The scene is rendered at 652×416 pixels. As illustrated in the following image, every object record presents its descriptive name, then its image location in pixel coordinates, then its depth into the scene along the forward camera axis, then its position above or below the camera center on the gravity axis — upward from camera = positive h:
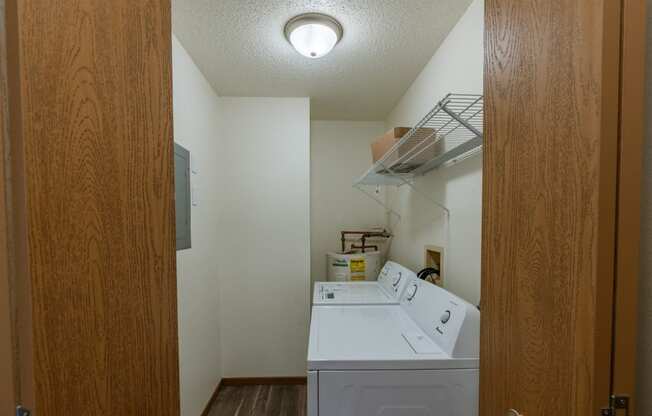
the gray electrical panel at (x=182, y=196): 1.72 +0.01
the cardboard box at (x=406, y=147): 1.60 +0.30
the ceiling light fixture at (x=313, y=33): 1.50 +0.89
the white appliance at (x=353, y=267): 2.48 -0.61
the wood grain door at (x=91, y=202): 0.53 -0.01
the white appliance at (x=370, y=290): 1.89 -0.68
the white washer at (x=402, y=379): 1.13 -0.71
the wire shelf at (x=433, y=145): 1.32 +0.29
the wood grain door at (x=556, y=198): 0.45 +0.00
